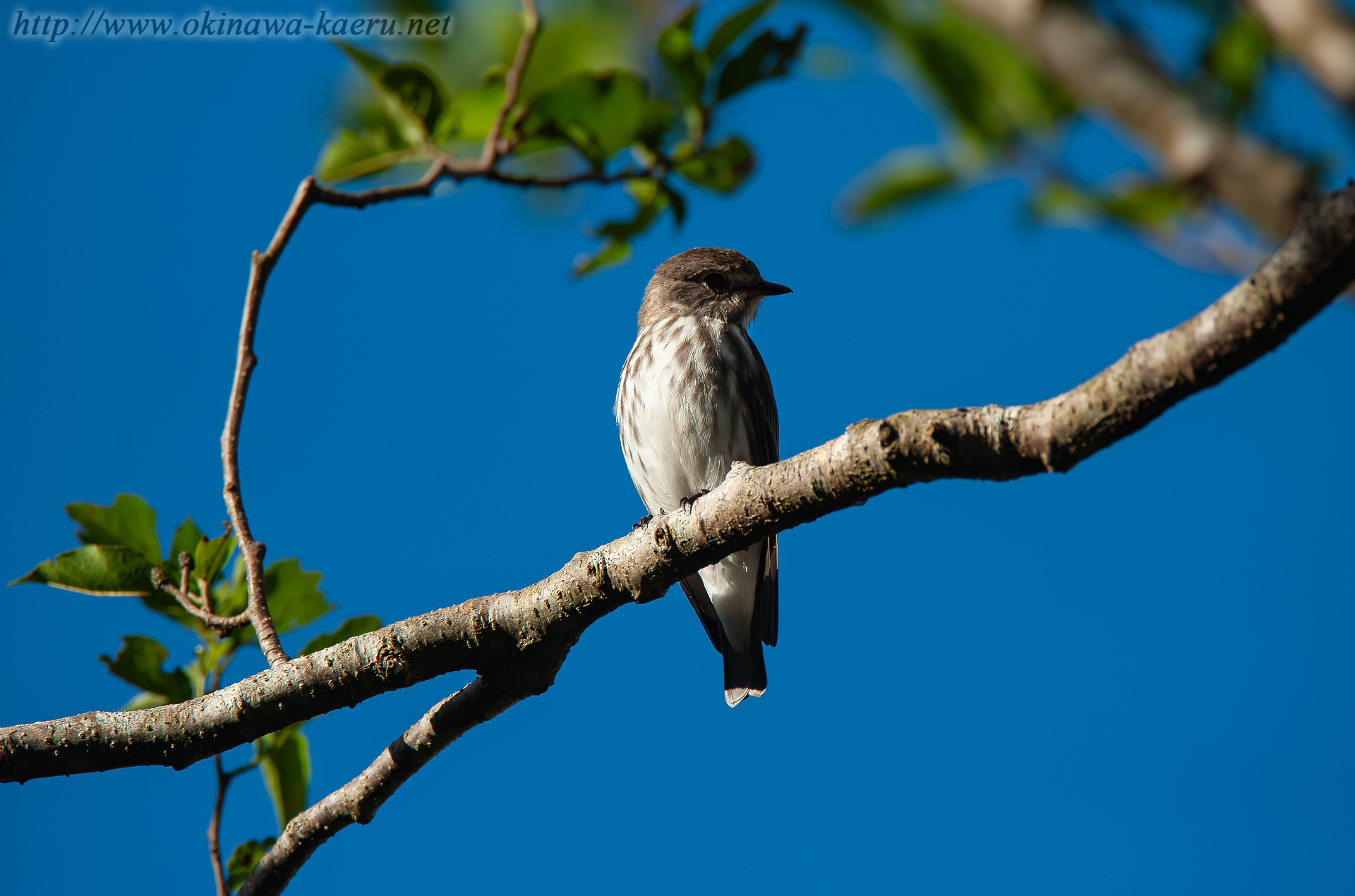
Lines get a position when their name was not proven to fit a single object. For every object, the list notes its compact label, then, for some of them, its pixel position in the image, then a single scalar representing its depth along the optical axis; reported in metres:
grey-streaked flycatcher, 10.22
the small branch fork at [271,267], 5.62
